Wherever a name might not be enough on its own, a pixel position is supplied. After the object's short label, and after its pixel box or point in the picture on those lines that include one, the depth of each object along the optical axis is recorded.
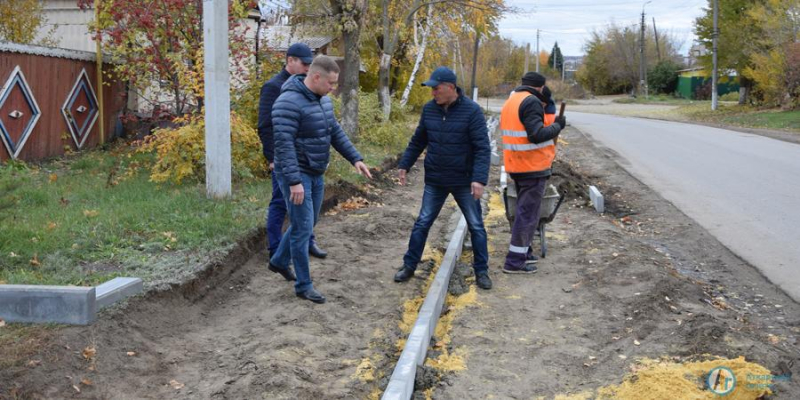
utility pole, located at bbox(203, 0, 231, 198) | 8.52
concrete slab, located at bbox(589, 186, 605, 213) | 10.37
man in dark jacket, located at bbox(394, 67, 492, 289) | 6.46
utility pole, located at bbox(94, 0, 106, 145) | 14.17
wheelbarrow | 7.54
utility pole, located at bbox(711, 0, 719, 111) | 40.91
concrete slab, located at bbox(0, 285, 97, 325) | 4.60
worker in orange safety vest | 6.79
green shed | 63.04
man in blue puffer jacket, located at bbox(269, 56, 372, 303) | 5.68
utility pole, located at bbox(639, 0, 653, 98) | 70.75
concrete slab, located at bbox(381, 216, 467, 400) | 4.21
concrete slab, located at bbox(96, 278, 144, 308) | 4.93
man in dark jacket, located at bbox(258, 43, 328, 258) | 6.86
